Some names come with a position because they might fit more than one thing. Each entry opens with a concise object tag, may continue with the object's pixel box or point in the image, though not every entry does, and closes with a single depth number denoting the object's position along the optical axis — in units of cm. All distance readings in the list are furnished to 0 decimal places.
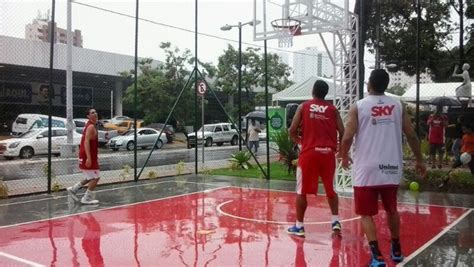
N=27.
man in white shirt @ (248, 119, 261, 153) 1977
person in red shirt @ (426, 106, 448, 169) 1417
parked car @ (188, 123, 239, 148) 2975
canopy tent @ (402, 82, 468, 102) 1839
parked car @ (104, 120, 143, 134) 2831
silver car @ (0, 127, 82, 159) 1952
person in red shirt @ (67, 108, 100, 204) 857
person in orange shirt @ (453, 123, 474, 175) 1046
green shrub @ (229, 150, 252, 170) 1440
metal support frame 980
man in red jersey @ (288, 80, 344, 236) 614
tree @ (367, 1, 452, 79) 1666
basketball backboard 977
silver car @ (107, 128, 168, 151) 2533
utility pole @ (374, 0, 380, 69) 1403
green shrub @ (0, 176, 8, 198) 956
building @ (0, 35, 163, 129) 1916
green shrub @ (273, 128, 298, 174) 1296
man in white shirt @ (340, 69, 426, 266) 487
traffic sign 1467
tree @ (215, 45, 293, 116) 3391
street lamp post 1339
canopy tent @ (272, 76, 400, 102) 2472
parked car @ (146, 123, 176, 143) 2965
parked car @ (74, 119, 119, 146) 2669
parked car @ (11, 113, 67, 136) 2359
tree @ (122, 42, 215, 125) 2936
